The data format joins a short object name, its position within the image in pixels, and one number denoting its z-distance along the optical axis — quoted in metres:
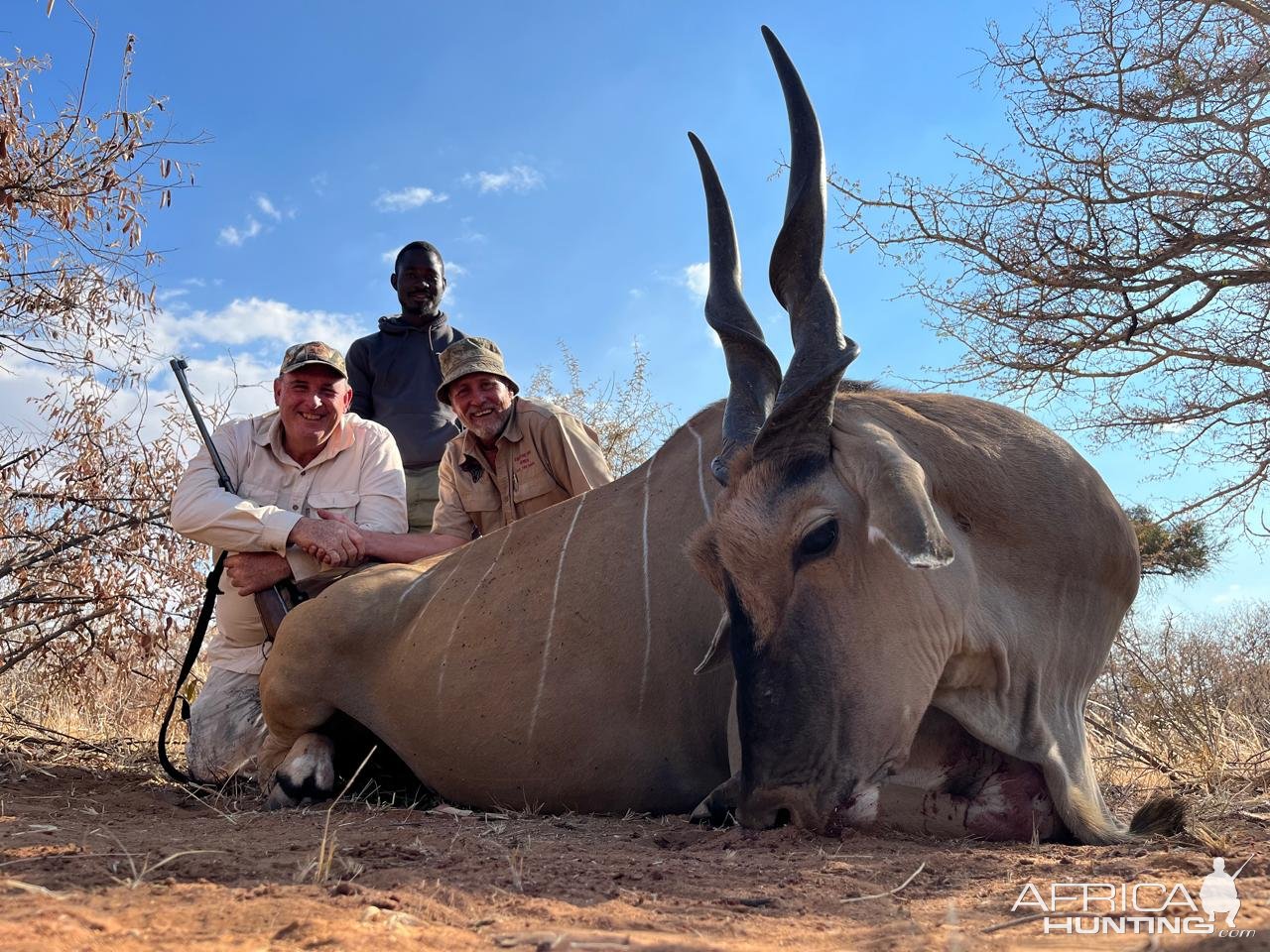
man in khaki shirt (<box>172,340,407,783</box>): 4.40
